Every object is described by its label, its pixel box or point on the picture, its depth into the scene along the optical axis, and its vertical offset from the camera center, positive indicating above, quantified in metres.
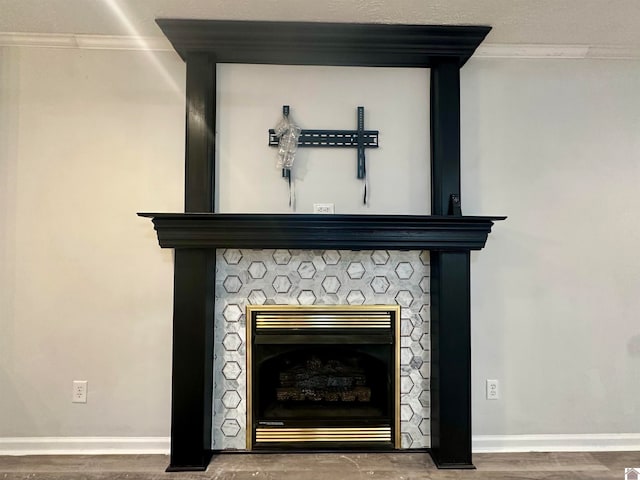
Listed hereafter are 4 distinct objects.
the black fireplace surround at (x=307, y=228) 1.97 +0.13
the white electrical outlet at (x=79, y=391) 2.14 -0.76
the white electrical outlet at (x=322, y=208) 2.17 +0.25
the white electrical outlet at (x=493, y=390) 2.19 -0.76
